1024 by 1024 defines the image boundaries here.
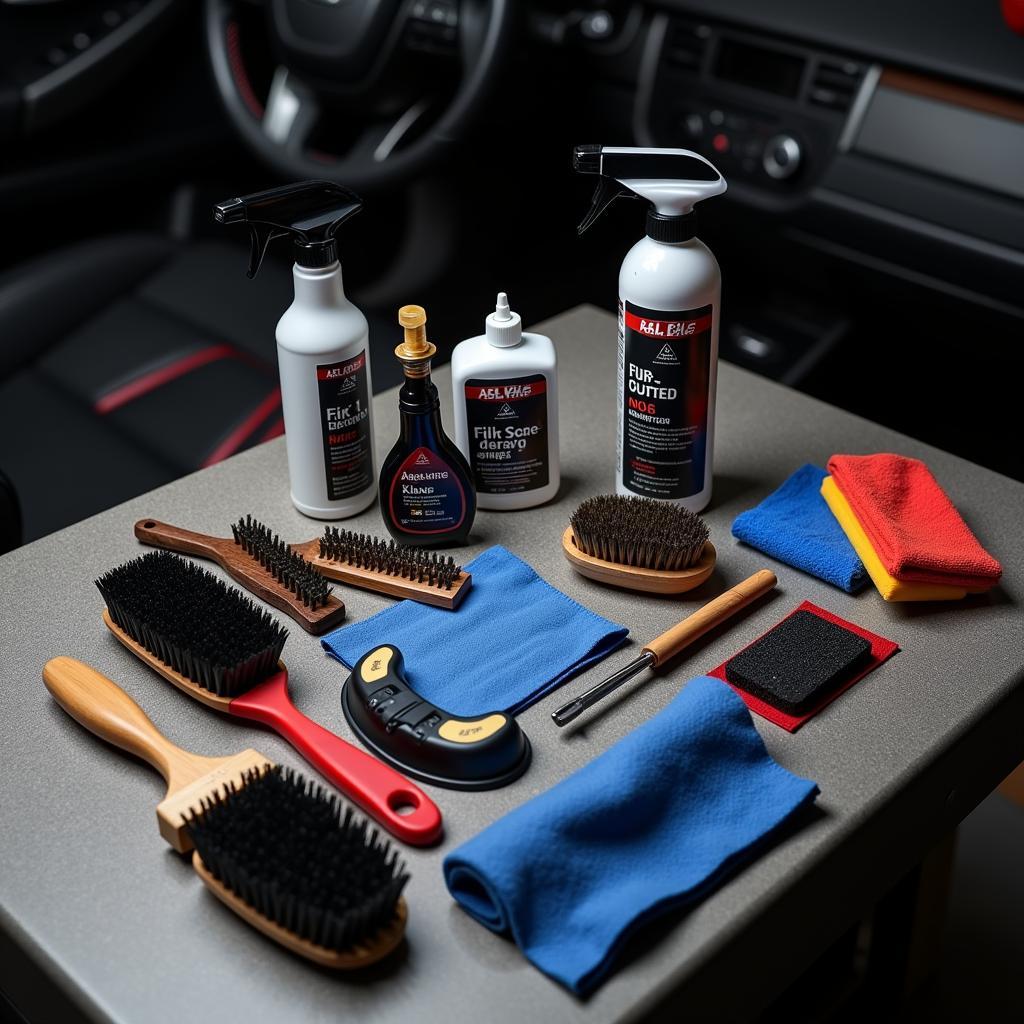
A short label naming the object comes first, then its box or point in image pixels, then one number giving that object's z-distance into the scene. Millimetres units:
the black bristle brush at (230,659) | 692
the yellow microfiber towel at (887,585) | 843
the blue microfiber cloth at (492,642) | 790
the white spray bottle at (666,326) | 832
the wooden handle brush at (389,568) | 865
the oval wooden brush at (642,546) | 855
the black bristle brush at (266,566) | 848
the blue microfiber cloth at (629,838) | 616
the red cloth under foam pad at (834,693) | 765
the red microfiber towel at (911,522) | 834
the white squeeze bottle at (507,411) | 905
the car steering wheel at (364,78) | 1422
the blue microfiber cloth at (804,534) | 877
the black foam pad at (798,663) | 771
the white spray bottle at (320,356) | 849
